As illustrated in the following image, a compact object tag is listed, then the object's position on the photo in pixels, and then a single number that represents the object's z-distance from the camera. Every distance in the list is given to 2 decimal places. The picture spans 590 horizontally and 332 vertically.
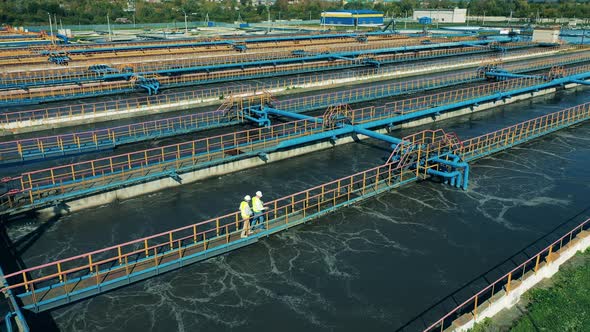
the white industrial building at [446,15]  152.25
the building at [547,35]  91.00
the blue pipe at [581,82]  50.39
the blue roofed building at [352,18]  134.25
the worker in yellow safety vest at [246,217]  18.52
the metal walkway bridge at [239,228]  15.55
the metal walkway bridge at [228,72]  45.59
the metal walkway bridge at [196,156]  23.25
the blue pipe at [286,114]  33.69
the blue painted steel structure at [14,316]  13.04
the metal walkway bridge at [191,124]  30.49
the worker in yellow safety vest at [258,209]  19.25
